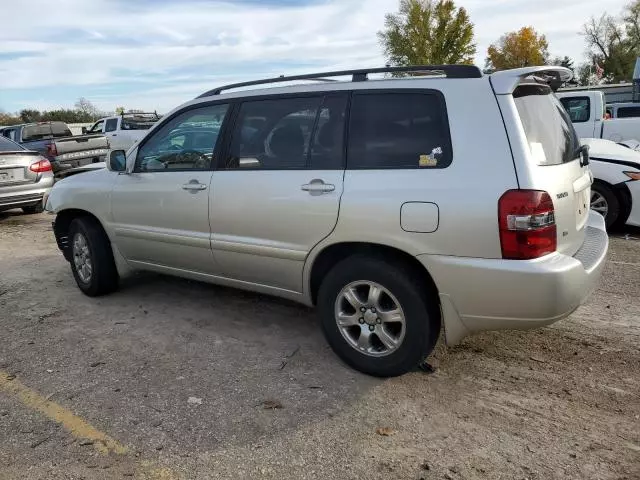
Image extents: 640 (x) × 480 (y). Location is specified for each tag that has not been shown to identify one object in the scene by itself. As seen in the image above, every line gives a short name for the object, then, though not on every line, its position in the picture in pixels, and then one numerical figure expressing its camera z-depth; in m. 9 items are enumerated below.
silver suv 2.92
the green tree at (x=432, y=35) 50.16
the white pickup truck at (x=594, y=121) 10.61
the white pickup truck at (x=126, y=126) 17.26
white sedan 6.83
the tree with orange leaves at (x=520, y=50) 63.12
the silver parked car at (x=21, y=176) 9.11
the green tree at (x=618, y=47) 59.69
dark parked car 12.56
